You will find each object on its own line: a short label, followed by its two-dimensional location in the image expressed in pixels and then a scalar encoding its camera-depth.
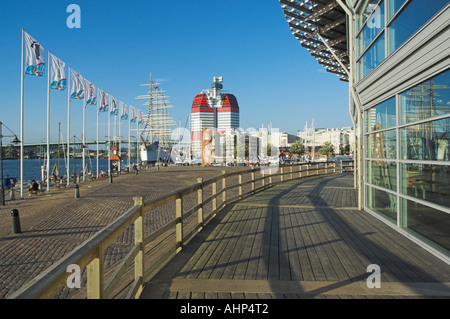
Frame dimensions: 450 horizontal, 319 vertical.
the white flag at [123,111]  50.23
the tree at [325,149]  65.82
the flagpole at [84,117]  34.79
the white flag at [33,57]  20.28
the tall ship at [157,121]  103.81
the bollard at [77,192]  17.34
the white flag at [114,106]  43.21
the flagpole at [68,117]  29.43
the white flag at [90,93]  33.75
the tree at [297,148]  71.48
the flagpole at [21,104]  20.78
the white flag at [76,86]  28.33
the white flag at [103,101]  39.15
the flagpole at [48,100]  24.21
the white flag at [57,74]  24.11
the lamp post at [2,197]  18.71
